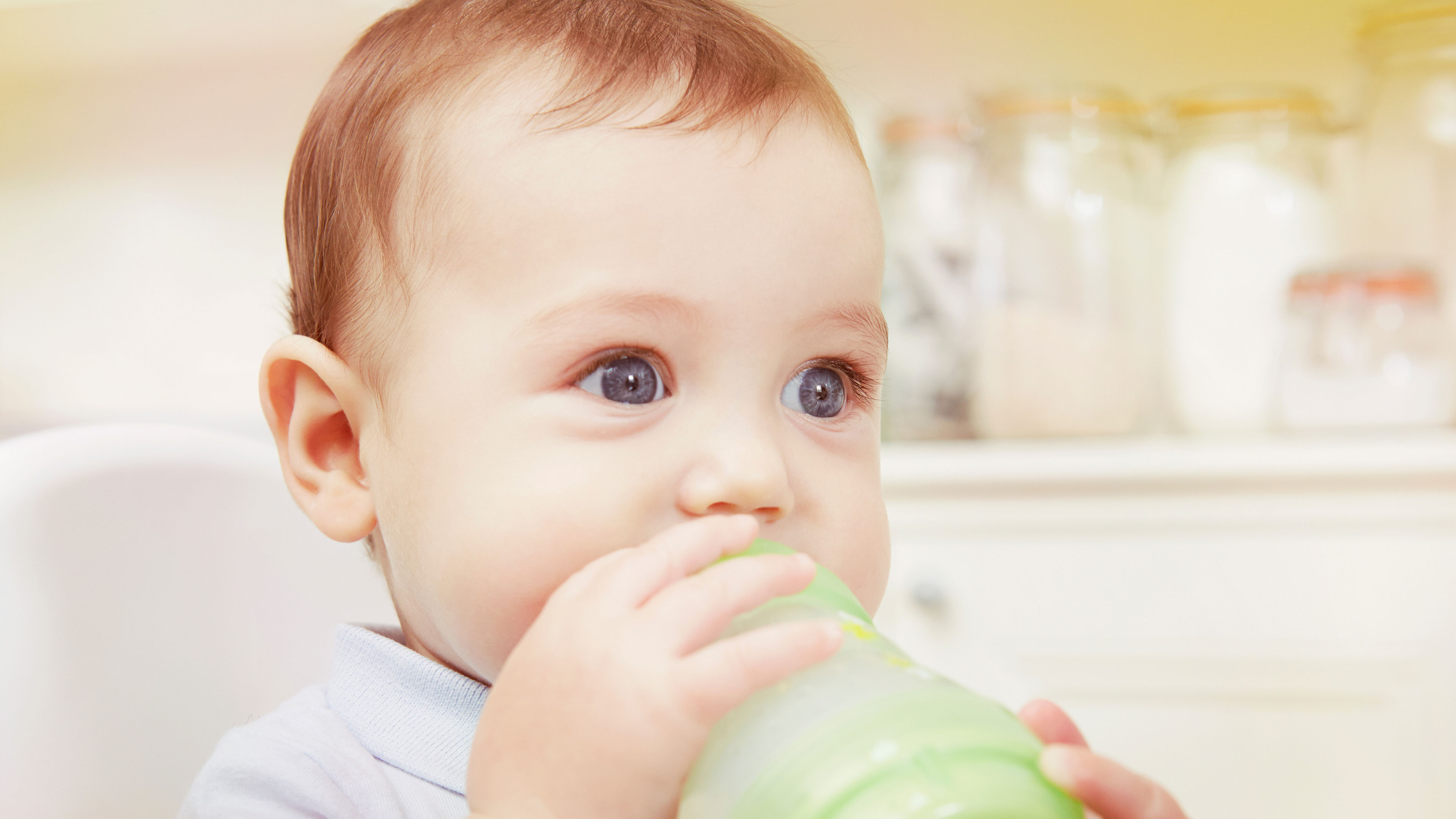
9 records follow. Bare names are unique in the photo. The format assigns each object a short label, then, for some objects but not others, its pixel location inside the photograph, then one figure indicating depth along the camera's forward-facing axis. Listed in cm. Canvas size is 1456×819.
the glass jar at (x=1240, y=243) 154
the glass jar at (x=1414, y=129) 154
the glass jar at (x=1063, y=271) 154
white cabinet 142
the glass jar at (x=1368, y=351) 145
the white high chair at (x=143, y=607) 64
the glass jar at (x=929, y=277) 160
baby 57
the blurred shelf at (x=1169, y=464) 138
